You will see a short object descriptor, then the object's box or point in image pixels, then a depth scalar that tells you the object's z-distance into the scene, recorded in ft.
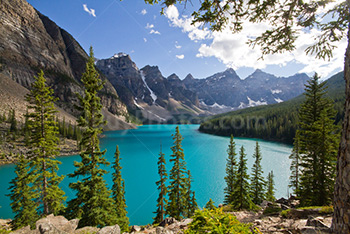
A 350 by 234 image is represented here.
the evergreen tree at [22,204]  44.34
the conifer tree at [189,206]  60.45
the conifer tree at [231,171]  71.97
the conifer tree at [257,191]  66.74
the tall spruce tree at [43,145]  37.73
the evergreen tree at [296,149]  66.64
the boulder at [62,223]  22.21
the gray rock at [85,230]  21.69
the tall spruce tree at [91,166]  33.88
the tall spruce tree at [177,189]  54.39
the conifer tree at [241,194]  55.36
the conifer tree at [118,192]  56.34
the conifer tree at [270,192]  67.22
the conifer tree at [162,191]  53.47
